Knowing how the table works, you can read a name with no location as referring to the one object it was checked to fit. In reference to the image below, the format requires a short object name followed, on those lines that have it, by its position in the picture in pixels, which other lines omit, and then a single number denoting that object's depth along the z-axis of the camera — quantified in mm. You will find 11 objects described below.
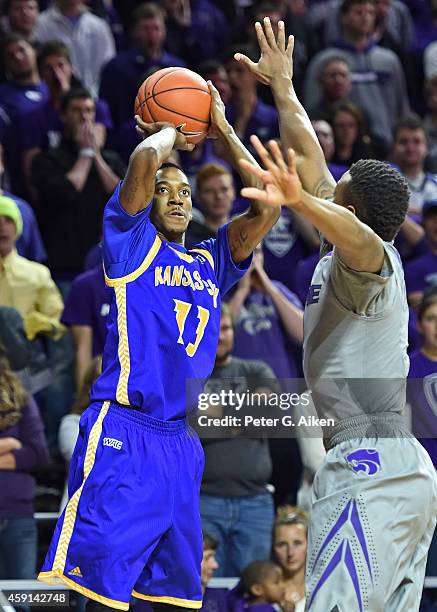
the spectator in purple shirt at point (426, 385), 13852
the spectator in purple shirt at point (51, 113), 20281
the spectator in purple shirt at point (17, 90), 20328
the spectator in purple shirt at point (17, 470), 14023
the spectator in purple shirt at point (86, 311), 16500
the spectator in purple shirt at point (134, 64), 22187
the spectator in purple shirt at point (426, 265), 18234
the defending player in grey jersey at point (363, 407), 9305
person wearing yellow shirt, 16922
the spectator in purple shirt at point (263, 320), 16906
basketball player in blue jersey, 10266
